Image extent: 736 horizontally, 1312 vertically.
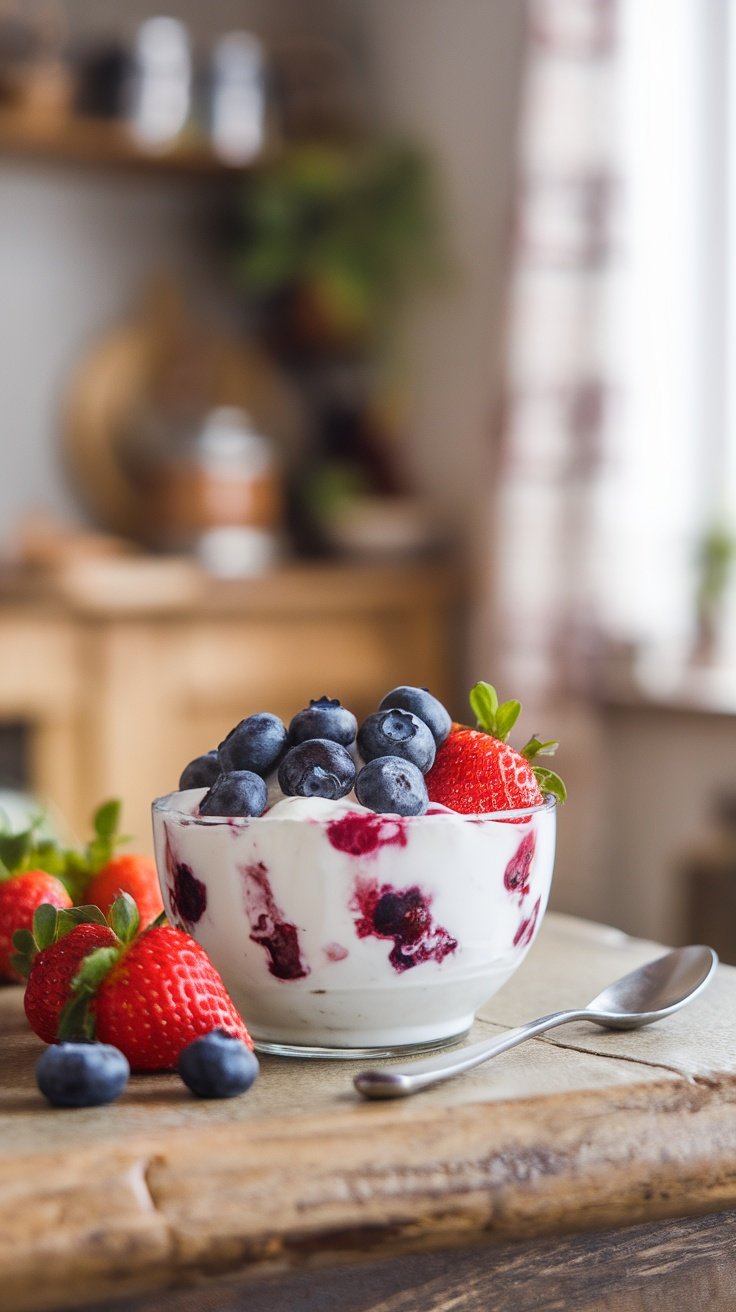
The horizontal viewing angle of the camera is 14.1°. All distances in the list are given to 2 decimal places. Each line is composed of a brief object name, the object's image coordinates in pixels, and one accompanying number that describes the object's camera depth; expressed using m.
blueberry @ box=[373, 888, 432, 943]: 0.73
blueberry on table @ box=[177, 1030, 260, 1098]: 0.70
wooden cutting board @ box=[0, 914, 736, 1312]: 0.65
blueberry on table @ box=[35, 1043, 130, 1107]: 0.70
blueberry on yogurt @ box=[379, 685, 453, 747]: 0.76
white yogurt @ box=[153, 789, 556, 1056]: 0.73
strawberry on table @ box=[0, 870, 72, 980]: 0.83
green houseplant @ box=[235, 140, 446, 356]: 3.51
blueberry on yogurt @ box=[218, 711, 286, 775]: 0.75
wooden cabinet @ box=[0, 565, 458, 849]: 3.04
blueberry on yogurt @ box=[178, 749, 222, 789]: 0.77
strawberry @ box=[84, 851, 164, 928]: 0.84
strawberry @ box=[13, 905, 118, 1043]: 0.73
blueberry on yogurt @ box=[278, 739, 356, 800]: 0.74
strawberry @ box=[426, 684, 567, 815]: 0.75
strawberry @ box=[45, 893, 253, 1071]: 0.72
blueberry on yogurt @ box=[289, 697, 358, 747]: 0.75
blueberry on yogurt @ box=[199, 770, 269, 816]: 0.73
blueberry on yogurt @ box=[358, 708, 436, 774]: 0.74
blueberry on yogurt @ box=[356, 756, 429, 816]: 0.73
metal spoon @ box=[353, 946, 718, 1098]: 0.70
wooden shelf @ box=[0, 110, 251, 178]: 3.32
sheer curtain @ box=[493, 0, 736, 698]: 2.94
